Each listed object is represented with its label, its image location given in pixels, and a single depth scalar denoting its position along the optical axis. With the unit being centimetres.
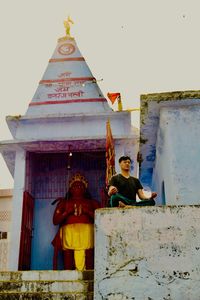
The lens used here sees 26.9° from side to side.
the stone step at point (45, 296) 465
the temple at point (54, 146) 998
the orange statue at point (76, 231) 1002
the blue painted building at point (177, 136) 702
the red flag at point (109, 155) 886
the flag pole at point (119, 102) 1067
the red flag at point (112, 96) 1085
